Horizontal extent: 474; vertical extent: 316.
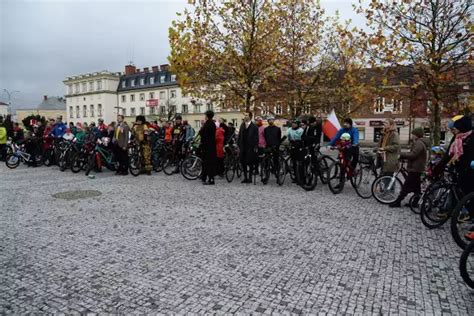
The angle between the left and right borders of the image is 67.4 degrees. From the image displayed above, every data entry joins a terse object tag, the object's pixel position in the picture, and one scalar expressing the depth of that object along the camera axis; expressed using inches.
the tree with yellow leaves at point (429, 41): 464.4
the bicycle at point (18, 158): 580.1
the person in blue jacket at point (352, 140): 360.8
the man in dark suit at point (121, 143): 468.4
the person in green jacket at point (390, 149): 322.0
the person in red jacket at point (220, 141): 434.9
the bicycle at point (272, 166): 413.7
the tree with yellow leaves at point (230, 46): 635.5
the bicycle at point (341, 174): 362.0
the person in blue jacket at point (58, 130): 573.0
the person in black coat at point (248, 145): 414.3
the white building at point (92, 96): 3503.9
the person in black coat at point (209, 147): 414.3
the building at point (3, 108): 5202.8
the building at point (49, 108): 4343.0
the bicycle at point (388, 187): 309.3
